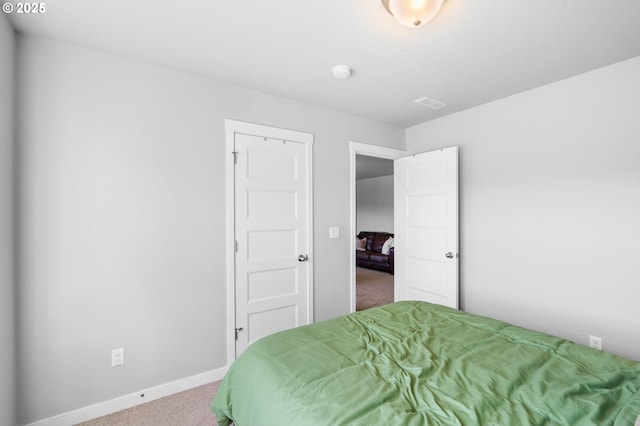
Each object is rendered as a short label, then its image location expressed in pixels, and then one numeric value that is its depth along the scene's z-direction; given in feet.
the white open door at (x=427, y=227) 10.13
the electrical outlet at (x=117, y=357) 6.66
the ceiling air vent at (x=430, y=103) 9.32
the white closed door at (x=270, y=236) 8.39
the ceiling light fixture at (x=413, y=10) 4.58
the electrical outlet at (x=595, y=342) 7.35
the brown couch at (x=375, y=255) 21.40
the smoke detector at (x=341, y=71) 7.14
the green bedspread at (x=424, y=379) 3.32
